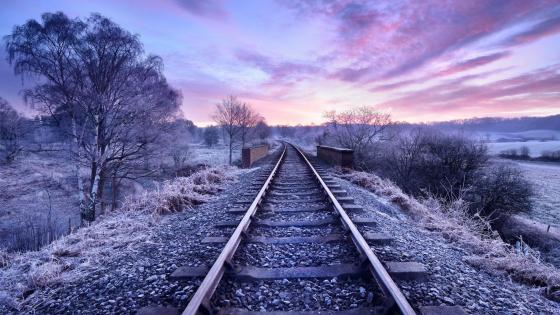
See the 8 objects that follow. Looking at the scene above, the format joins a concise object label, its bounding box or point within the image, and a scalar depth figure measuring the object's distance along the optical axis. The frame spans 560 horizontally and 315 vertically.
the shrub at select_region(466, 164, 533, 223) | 14.91
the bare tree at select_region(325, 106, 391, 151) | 23.80
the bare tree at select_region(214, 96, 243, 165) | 33.78
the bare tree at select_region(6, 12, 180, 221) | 11.66
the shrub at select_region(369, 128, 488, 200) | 16.69
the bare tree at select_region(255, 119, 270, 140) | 47.99
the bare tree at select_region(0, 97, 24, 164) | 30.62
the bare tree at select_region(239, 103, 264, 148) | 35.28
